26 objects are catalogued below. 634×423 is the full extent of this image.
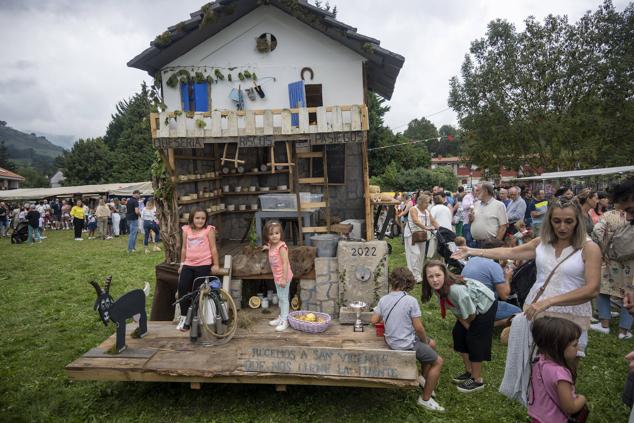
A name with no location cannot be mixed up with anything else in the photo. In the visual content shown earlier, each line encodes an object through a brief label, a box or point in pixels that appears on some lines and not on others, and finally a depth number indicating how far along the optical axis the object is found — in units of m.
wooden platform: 3.83
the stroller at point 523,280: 5.44
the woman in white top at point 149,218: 13.01
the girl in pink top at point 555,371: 2.44
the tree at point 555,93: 21.84
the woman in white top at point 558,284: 3.07
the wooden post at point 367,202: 7.66
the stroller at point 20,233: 16.47
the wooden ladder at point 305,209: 6.59
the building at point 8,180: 41.06
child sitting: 3.97
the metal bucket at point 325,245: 6.02
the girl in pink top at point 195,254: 5.44
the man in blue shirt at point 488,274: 4.59
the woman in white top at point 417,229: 8.07
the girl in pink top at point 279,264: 5.26
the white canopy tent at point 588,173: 16.39
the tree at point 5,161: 61.12
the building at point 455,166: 64.12
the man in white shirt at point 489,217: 6.93
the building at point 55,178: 72.19
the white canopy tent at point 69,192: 25.88
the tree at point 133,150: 37.72
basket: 4.86
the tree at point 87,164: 40.28
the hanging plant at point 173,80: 8.17
